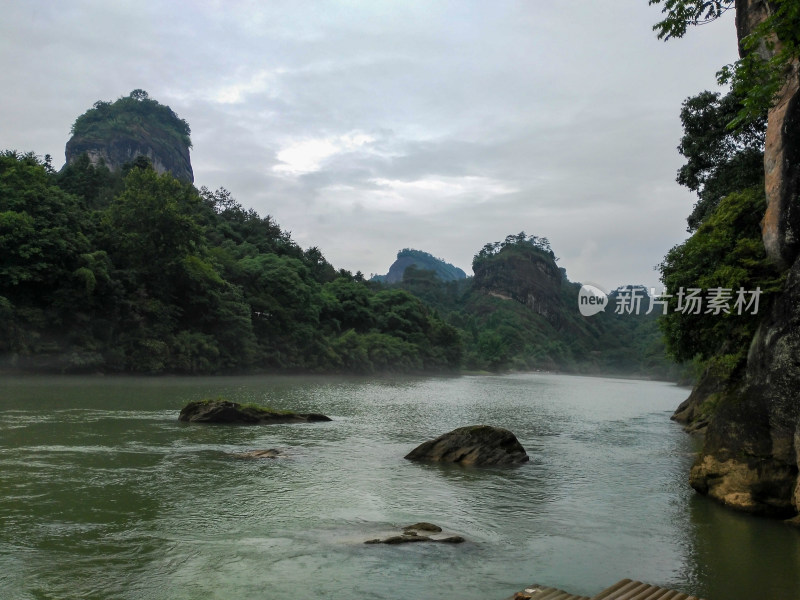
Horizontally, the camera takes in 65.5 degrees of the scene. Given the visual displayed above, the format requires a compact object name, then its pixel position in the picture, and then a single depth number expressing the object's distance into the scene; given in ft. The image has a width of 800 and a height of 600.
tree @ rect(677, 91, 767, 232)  64.08
